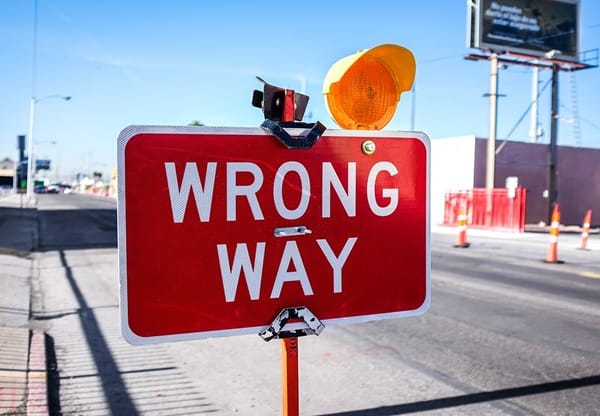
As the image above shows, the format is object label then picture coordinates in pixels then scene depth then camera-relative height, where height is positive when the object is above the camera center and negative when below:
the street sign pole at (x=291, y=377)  2.12 -0.69
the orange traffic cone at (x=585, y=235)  16.91 -1.26
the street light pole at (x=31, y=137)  54.41 +4.06
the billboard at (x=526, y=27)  28.97 +8.39
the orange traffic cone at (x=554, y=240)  13.31 -1.11
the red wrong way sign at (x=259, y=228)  1.88 -0.14
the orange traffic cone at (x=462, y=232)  16.77 -1.24
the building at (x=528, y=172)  32.78 +1.10
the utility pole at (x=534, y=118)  39.31 +5.11
